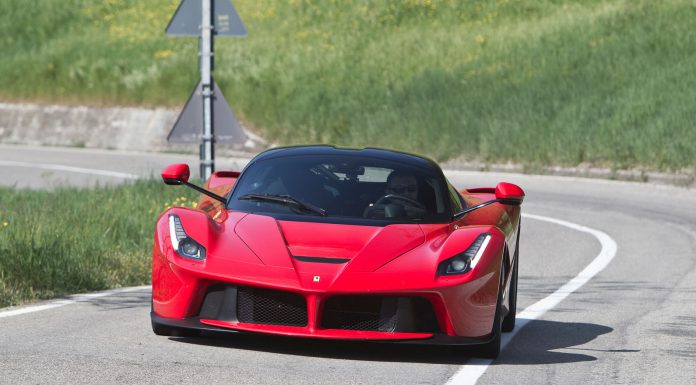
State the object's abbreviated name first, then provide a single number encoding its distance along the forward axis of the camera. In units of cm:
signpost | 3559
